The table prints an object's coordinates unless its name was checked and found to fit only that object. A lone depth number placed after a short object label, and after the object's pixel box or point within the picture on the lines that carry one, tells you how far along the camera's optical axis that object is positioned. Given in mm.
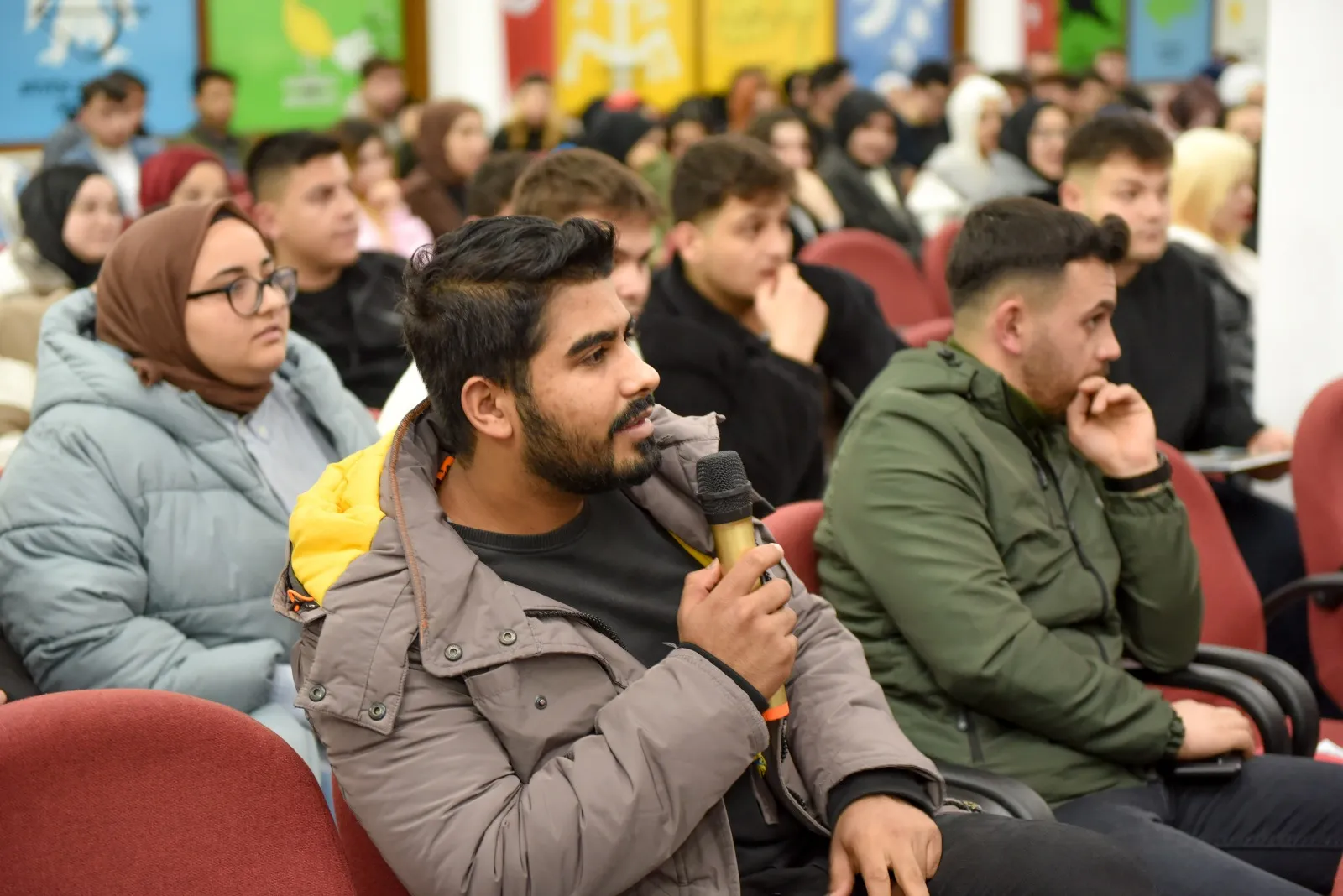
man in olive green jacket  2084
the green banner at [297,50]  9633
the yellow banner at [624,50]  10977
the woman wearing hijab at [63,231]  4375
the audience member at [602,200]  3008
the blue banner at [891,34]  12539
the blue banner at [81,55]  8789
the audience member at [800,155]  7020
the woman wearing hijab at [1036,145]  7254
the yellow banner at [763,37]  11805
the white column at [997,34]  12867
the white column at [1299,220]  3613
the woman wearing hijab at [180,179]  4582
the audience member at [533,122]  8758
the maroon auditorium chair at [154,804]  1359
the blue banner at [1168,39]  14070
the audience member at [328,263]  3871
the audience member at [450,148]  7355
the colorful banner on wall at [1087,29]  13695
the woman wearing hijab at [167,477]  2176
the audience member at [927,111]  10531
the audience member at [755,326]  3045
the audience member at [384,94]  9625
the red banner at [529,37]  10398
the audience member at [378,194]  6379
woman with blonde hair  4738
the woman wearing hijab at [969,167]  7633
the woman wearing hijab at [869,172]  7465
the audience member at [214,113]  9062
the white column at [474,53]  9945
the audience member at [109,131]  7582
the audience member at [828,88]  10367
